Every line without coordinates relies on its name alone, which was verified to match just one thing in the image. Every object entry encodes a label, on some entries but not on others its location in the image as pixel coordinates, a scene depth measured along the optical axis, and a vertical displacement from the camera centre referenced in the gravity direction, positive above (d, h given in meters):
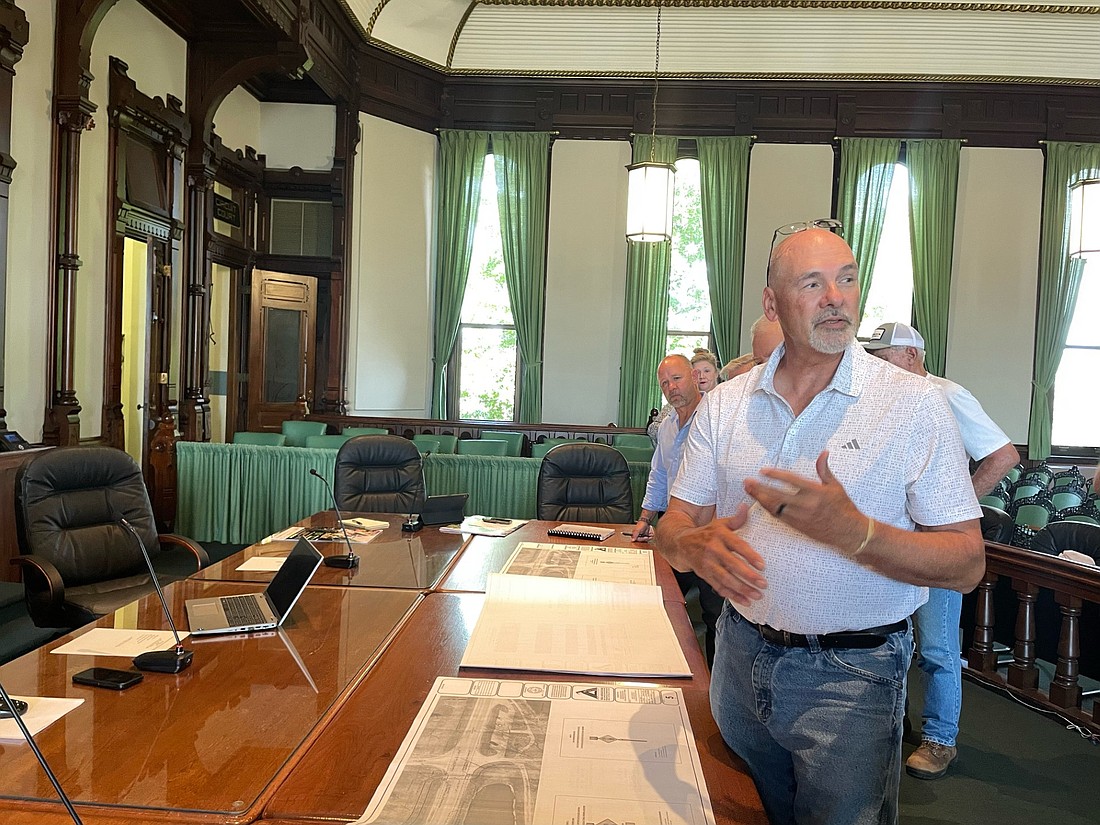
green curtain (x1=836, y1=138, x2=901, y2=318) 9.47 +2.17
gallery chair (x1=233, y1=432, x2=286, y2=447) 6.71 -0.66
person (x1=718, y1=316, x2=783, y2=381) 2.78 +0.12
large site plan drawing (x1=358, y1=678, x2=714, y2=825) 1.14 -0.60
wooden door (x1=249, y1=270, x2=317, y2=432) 8.62 +0.09
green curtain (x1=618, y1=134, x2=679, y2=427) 9.62 +0.58
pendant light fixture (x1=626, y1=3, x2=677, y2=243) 6.94 +1.40
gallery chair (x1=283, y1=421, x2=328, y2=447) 7.65 -0.67
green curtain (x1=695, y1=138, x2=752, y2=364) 9.56 +1.69
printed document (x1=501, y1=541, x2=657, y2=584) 2.63 -0.65
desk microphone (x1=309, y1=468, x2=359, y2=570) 2.73 -0.65
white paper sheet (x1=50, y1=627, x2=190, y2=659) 1.81 -0.64
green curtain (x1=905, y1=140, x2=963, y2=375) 9.43 +1.69
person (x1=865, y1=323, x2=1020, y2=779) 2.79 -0.89
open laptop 1.99 -0.63
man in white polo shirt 1.30 -0.27
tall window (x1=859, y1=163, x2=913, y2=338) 9.66 +1.27
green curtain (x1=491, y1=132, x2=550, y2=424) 9.73 +1.51
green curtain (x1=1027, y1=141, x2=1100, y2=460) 9.38 +1.21
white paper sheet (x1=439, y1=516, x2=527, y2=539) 3.40 -0.67
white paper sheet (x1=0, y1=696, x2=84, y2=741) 1.35 -0.63
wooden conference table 1.17 -0.62
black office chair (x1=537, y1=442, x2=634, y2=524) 4.19 -0.56
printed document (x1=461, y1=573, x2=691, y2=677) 1.75 -0.61
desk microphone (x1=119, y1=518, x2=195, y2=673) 1.68 -0.61
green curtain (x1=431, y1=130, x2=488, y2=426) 9.77 +1.70
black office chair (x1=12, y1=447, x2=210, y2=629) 2.95 -0.71
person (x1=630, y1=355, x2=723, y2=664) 3.61 -0.26
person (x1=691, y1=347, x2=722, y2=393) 4.37 -0.01
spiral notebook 3.36 -0.66
